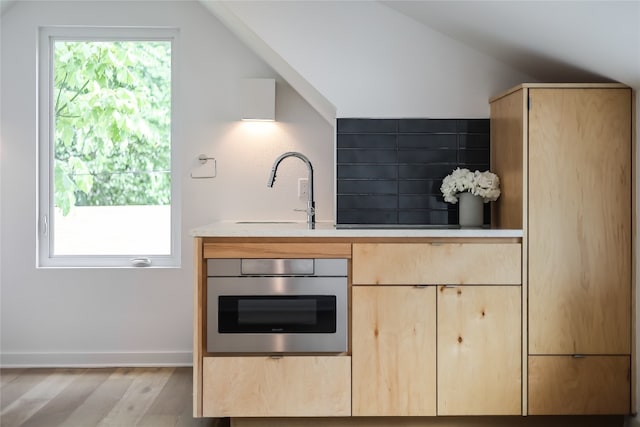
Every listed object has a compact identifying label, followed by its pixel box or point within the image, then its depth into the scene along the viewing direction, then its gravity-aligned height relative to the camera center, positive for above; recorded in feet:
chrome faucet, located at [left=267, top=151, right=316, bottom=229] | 11.21 +0.40
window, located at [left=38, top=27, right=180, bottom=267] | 13.93 +1.23
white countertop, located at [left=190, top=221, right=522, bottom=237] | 9.73 -0.32
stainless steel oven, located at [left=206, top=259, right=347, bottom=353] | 9.82 -1.30
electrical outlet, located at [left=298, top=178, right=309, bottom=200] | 13.64 +0.43
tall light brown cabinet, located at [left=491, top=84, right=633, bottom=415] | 9.82 -0.54
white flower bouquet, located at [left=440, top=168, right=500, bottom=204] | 10.75 +0.39
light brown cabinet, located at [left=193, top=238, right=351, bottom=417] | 9.79 -2.31
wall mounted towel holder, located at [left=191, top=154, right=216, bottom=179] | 13.67 +0.83
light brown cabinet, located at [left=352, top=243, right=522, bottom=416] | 9.83 -1.80
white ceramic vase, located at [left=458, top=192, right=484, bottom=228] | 10.98 -0.01
